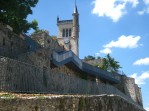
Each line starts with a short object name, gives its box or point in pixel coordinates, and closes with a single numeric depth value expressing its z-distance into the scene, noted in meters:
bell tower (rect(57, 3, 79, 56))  51.79
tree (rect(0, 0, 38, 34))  10.56
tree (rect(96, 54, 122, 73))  22.62
